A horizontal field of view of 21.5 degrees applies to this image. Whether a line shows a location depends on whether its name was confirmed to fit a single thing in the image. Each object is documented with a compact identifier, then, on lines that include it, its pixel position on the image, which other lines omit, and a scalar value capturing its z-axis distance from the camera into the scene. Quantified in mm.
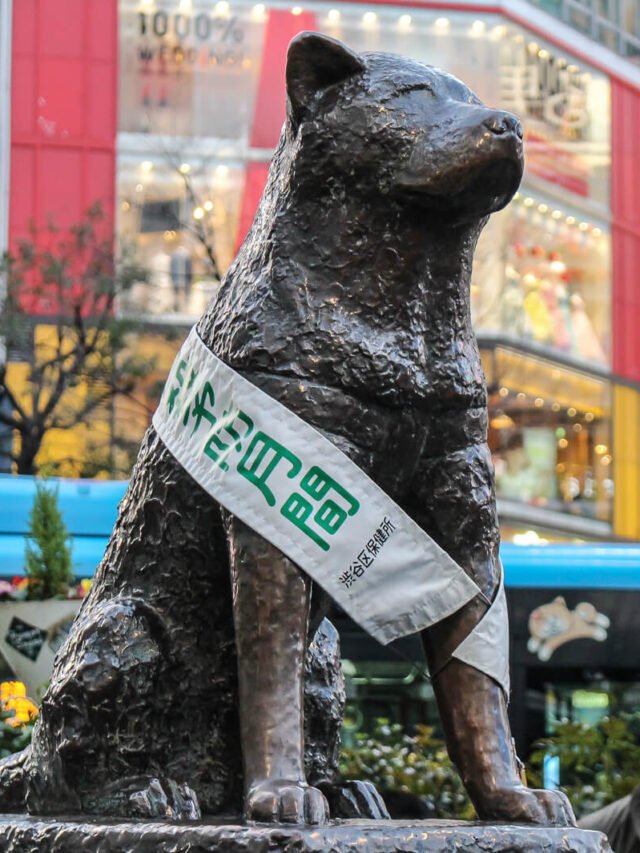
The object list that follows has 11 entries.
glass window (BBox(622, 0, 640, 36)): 33716
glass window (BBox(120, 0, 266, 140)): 27203
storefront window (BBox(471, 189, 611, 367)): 27203
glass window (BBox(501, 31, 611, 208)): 28844
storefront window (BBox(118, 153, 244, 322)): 25578
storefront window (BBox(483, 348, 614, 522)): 27734
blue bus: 11695
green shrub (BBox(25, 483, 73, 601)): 9727
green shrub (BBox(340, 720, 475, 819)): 9305
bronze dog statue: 3293
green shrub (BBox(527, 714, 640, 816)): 10070
